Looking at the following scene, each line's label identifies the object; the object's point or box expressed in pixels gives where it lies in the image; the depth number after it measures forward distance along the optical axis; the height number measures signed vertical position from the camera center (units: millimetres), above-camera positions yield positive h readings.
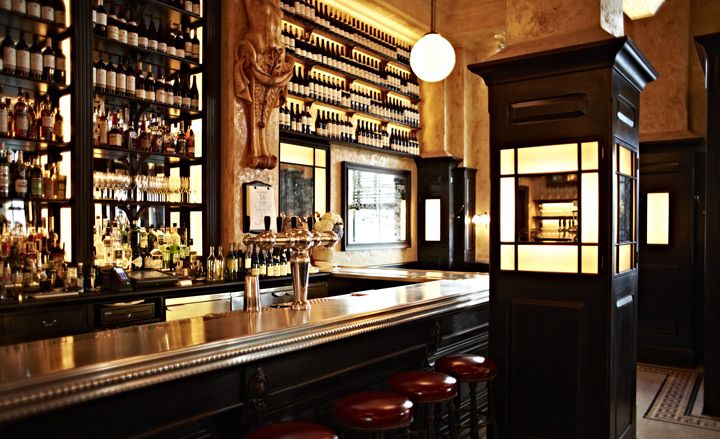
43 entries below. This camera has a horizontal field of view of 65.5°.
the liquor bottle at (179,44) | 5230 +1597
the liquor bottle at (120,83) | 4705 +1102
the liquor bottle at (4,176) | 3965 +269
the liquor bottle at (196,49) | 5375 +1583
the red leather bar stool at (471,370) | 3061 -872
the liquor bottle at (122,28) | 4695 +1586
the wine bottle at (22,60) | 4113 +1136
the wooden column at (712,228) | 4492 -138
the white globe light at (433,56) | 4730 +1330
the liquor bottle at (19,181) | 4043 +237
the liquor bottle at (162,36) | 5086 +1661
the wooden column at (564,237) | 3184 -151
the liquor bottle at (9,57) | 4047 +1141
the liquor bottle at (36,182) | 4168 +237
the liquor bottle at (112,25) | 4625 +1584
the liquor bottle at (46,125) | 4277 +682
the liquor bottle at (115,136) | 4652 +645
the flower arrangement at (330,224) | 3066 -63
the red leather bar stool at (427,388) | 2609 -829
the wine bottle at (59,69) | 4340 +1128
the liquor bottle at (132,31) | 4781 +1582
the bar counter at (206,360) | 1635 -535
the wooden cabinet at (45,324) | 3584 -737
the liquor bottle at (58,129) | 4359 +665
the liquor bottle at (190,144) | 5289 +655
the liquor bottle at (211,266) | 5080 -484
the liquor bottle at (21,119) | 4098 +699
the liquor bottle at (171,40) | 5134 +1619
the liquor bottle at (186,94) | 5277 +1154
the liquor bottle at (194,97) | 5355 +1139
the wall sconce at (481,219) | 9402 -118
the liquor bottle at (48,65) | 4273 +1139
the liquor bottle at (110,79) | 4633 +1121
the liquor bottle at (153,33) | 4969 +1656
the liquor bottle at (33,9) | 4156 +1534
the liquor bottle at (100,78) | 4570 +1107
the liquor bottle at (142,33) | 4863 +1626
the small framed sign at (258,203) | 5535 +101
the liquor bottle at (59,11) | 4344 +1577
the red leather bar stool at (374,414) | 2211 -806
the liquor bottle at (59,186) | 4324 +217
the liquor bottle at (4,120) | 3994 +673
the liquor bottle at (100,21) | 4539 +1575
